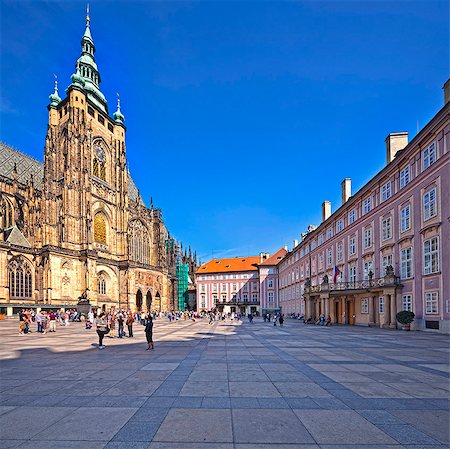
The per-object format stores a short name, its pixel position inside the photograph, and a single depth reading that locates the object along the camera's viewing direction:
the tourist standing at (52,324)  25.86
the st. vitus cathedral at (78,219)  52.66
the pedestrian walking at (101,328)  15.23
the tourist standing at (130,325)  21.69
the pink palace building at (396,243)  23.36
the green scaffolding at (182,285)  101.40
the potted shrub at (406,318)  25.52
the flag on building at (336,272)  35.60
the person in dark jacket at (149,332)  14.92
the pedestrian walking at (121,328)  20.80
